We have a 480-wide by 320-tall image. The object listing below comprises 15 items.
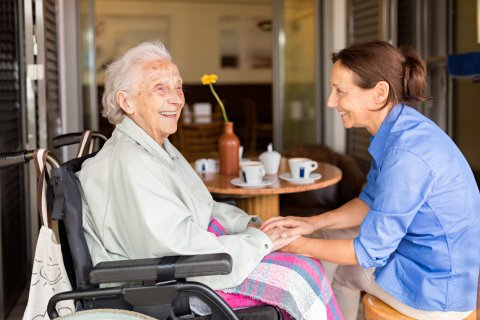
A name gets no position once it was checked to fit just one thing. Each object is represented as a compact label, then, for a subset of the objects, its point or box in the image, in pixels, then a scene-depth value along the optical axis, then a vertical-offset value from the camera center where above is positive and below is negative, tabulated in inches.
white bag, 67.3 -16.6
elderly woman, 65.6 -7.5
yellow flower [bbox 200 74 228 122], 116.5 +7.2
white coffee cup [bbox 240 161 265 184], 109.2 -9.7
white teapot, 122.3 -8.6
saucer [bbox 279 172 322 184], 111.8 -11.2
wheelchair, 60.3 -15.4
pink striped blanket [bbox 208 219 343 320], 66.5 -18.8
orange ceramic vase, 121.2 -6.5
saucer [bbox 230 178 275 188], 108.3 -11.6
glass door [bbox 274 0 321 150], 187.9 +13.4
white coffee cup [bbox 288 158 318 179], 114.0 -9.4
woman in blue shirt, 68.9 -9.9
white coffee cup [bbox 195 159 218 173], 125.8 -9.7
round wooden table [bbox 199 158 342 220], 106.7 -12.3
